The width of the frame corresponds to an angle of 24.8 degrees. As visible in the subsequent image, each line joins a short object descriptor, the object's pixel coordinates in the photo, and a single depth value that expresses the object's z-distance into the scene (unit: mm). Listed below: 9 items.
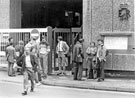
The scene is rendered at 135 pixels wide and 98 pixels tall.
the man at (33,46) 10070
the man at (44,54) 13311
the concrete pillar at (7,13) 16797
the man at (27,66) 9961
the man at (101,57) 12742
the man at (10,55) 14008
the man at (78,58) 12836
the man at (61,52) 14250
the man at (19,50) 14094
